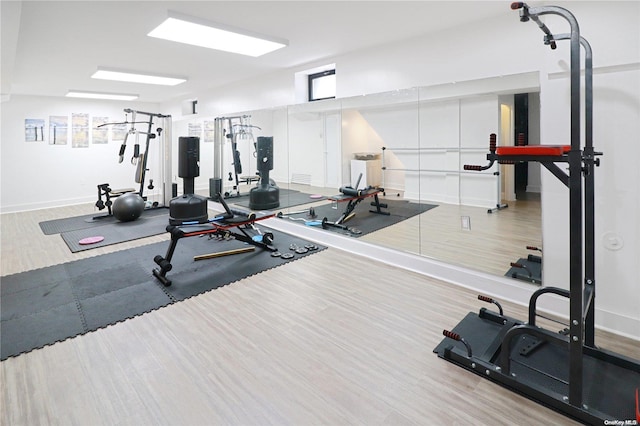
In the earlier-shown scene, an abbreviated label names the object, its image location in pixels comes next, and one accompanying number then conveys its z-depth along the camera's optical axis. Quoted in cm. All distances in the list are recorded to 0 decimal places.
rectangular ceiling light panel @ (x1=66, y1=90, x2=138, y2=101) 691
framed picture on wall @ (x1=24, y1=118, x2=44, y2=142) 717
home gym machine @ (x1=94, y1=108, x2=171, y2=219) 639
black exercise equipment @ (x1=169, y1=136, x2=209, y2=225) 465
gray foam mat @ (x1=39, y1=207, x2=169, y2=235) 554
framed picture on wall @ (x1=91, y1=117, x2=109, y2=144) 799
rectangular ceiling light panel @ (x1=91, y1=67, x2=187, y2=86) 507
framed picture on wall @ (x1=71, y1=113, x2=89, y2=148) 773
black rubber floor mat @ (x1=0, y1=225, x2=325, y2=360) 251
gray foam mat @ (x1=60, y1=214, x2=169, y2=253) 465
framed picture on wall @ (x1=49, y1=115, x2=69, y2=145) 747
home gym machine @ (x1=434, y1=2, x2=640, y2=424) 155
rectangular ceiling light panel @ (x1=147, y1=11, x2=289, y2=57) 306
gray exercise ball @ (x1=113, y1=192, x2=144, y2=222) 577
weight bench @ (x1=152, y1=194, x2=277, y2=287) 338
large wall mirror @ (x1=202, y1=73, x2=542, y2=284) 288
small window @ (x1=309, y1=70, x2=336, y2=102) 485
